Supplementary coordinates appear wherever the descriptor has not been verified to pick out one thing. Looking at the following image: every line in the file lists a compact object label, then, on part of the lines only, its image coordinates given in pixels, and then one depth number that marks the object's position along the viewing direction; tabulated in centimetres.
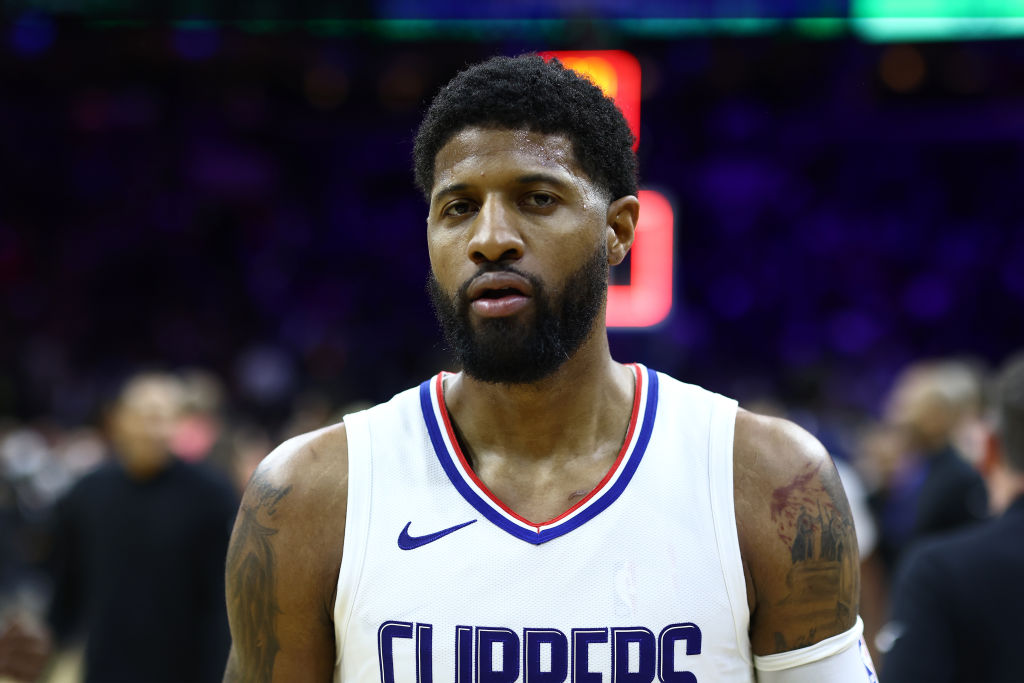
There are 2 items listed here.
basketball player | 371
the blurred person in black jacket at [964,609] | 507
